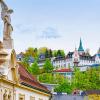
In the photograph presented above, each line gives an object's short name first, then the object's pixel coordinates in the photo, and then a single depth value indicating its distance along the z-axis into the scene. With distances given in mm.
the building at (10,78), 22422
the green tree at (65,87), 161525
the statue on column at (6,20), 21948
